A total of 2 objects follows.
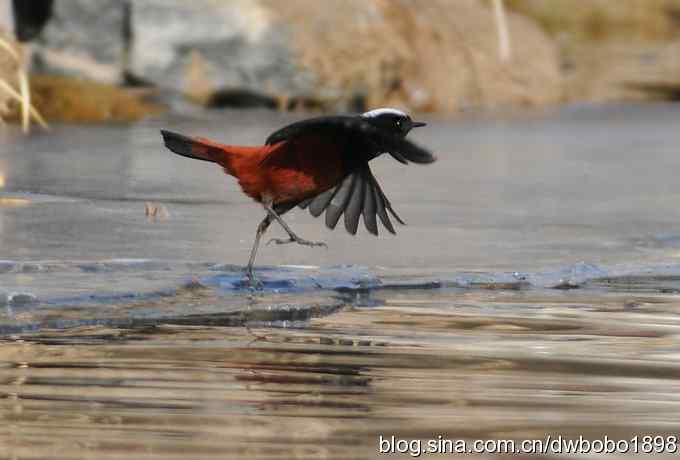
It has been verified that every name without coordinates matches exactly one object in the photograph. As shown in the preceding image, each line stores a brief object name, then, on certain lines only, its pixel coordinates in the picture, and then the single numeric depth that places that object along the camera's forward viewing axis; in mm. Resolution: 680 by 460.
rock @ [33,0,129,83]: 24687
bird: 11187
